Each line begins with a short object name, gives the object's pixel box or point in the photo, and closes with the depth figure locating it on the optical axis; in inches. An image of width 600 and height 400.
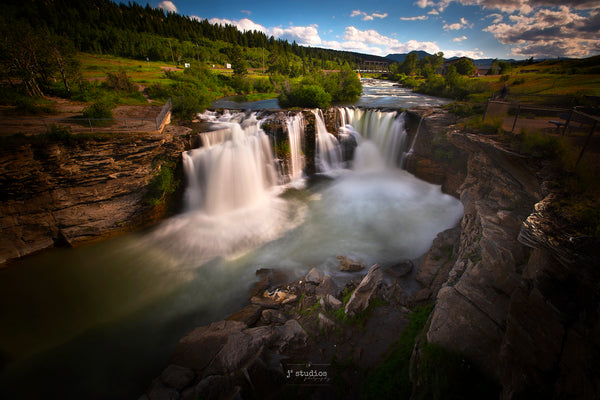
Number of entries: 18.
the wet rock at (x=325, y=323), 285.2
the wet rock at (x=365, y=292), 299.1
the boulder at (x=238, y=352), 250.1
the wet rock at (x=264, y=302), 362.4
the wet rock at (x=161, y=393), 241.0
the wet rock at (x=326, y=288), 357.7
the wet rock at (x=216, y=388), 219.0
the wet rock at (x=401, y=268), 417.4
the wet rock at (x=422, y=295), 334.3
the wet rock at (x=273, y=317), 332.2
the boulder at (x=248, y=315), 335.7
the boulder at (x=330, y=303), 318.7
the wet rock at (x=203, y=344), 285.3
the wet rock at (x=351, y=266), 443.5
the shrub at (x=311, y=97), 1003.9
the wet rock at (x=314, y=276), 394.6
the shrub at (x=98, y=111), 607.2
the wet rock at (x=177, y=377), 252.9
